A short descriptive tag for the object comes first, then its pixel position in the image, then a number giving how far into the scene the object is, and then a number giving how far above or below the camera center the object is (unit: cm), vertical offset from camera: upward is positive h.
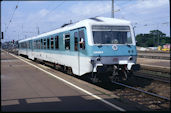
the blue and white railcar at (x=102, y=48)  930 +1
